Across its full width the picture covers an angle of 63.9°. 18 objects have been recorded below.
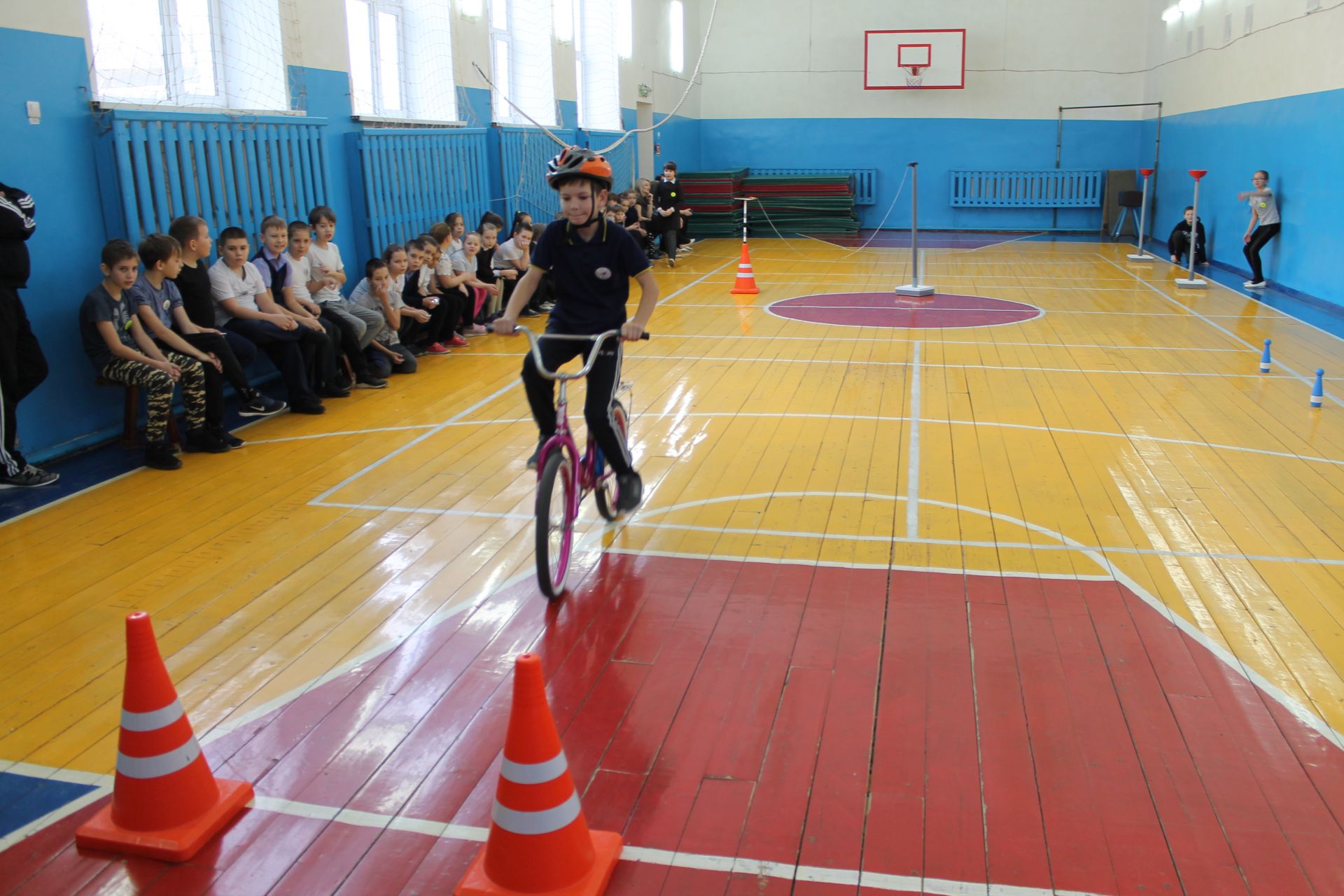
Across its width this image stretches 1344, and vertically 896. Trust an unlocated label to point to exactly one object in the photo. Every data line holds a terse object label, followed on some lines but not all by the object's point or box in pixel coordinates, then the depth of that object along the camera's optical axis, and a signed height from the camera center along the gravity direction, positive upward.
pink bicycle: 3.73 -1.03
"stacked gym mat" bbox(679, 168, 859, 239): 18.92 -0.02
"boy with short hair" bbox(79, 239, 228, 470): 5.60 -0.70
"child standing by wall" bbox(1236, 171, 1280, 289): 11.77 -0.33
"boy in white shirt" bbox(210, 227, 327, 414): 6.62 -0.63
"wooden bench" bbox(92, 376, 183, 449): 5.90 -1.13
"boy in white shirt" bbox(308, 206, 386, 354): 7.48 -0.49
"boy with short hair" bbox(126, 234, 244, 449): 5.83 -0.51
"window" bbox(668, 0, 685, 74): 18.94 +2.90
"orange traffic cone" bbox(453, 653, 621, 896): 2.29 -1.28
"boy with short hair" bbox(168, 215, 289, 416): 6.12 -0.48
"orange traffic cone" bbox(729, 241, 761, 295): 12.10 -0.89
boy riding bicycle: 4.14 -0.33
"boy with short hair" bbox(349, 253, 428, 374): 7.85 -0.65
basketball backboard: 19.23 +2.44
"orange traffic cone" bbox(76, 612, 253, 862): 2.53 -1.31
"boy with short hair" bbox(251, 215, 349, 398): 7.07 -0.61
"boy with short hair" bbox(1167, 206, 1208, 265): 14.45 -0.62
